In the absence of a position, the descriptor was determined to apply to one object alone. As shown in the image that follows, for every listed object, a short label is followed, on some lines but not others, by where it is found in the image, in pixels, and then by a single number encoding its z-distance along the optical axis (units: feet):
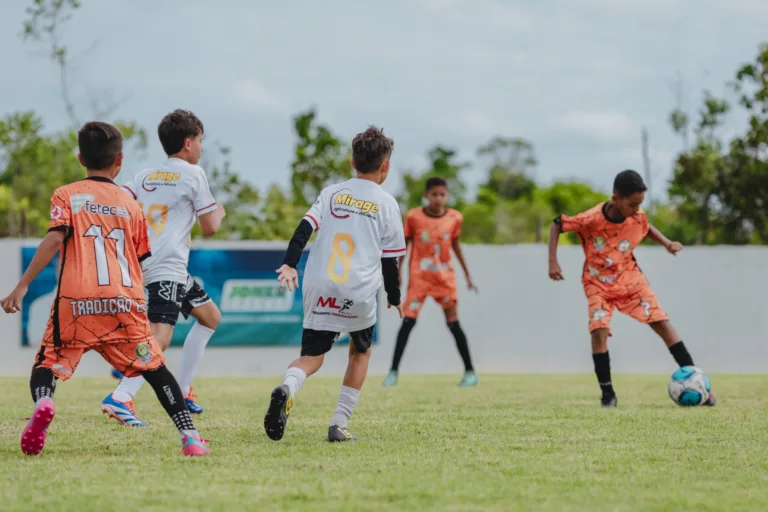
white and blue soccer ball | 51.11
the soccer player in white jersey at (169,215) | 42.57
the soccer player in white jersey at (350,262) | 35.40
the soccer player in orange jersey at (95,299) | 31.65
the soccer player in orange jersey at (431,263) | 71.20
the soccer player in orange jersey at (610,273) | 53.16
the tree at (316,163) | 179.83
